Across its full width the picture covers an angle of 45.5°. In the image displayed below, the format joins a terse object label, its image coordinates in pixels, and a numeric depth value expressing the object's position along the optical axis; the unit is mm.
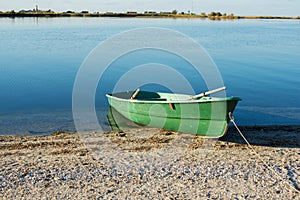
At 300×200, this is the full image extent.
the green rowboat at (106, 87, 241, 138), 9758
